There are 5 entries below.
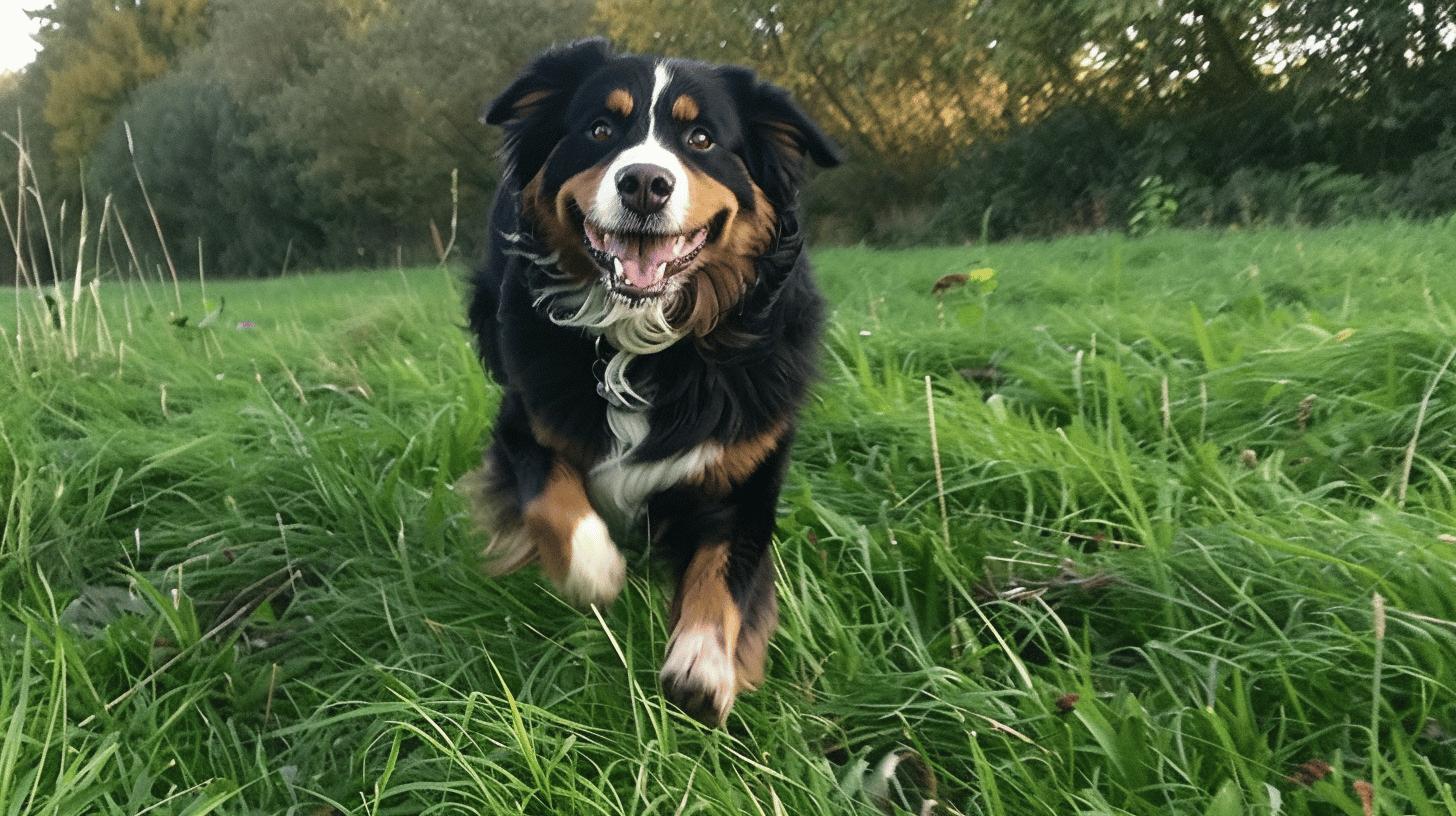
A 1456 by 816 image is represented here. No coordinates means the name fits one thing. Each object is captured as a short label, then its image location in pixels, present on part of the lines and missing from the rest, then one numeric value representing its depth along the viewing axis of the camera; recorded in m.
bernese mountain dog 1.90
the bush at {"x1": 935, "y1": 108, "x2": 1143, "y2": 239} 13.86
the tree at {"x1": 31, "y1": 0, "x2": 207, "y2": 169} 26.67
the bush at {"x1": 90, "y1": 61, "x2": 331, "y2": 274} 22.69
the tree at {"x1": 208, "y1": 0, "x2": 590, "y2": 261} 17.47
